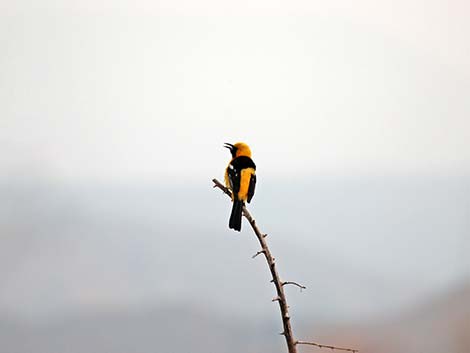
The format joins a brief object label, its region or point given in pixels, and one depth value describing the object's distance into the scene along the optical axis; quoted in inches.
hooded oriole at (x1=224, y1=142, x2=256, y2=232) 681.2
